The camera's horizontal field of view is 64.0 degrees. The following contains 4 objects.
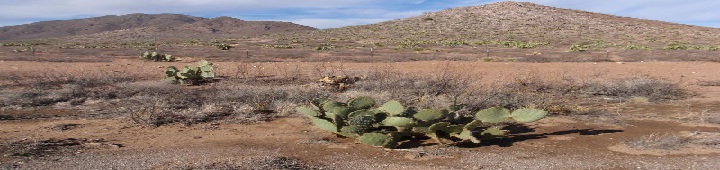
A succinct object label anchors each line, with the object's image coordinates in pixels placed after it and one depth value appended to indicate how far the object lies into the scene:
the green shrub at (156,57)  22.89
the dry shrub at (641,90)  12.87
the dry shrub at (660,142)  7.26
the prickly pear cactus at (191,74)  14.83
